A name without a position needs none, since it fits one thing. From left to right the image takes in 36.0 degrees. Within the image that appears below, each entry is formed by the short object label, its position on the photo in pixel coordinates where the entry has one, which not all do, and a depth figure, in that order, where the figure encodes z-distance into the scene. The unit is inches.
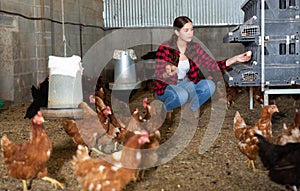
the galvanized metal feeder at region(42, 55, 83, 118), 182.1
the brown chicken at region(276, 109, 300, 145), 122.3
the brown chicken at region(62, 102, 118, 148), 143.0
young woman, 177.9
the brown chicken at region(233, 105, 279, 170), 127.6
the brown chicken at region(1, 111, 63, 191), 107.7
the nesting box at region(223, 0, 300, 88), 184.9
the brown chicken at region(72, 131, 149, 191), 96.9
